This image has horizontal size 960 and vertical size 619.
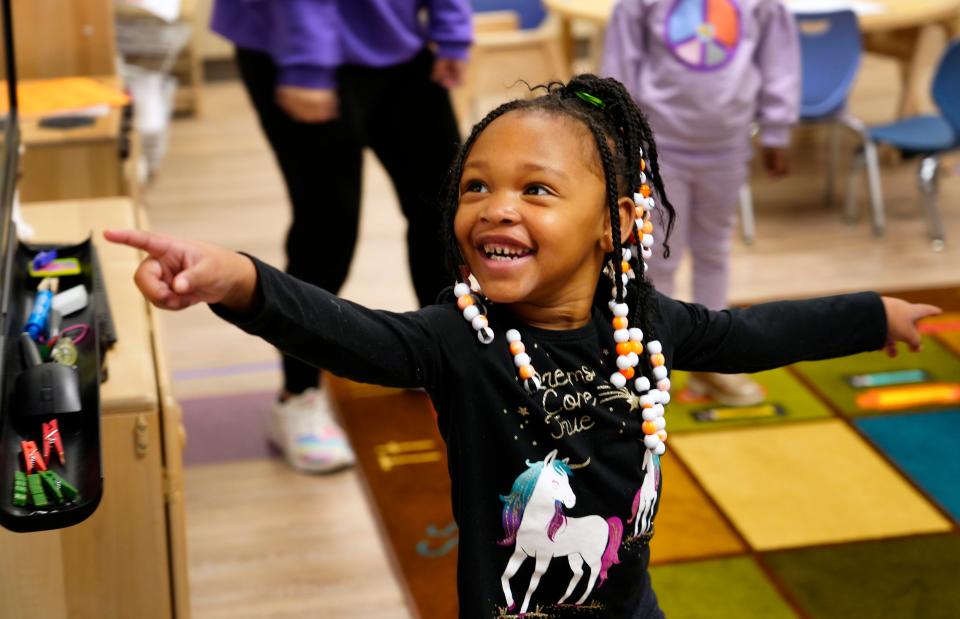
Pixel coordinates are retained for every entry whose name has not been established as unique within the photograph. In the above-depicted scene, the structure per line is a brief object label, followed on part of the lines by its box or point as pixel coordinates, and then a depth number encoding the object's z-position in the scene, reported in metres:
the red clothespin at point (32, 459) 1.44
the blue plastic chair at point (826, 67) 4.41
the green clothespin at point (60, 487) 1.39
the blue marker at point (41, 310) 1.81
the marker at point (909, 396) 3.29
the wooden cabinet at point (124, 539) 1.81
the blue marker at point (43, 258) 2.10
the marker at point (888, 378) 3.40
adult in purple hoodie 2.70
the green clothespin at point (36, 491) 1.37
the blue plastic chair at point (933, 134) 4.23
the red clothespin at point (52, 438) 1.47
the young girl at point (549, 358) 1.45
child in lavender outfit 2.92
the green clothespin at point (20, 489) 1.37
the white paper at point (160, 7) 5.07
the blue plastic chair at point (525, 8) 5.81
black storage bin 1.36
